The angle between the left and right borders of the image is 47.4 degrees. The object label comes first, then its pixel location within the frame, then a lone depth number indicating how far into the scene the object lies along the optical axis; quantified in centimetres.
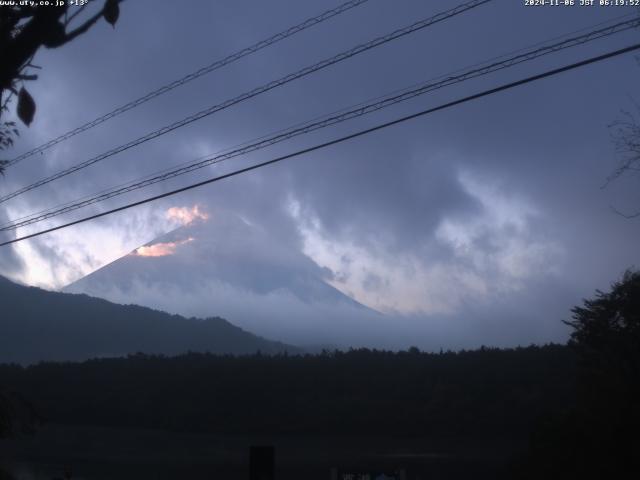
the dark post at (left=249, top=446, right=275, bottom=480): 912
